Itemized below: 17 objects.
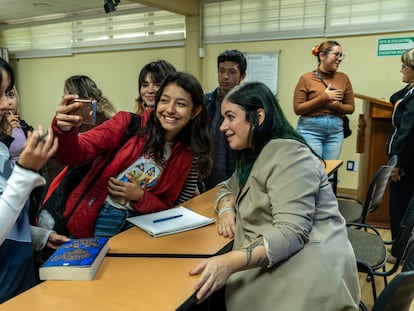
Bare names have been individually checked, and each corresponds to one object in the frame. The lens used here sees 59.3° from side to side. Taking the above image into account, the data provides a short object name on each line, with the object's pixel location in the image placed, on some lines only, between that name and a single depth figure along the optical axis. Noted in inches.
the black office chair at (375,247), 68.7
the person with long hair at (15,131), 50.1
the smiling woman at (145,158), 60.1
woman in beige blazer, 43.6
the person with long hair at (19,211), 34.4
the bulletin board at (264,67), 191.2
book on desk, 41.8
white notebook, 57.4
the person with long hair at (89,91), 107.9
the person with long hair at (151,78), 80.4
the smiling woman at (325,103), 128.8
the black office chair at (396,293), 37.4
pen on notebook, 60.6
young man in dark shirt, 95.2
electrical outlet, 180.2
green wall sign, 160.9
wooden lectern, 133.6
